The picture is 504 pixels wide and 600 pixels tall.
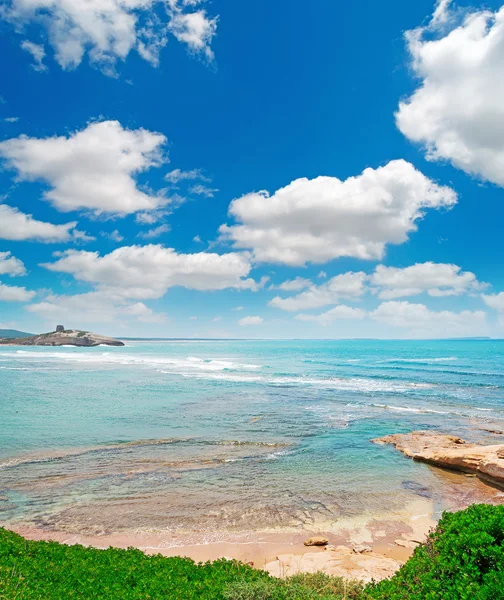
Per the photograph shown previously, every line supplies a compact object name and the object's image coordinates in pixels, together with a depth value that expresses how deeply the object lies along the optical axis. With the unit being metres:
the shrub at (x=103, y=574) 5.87
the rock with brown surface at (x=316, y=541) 9.94
